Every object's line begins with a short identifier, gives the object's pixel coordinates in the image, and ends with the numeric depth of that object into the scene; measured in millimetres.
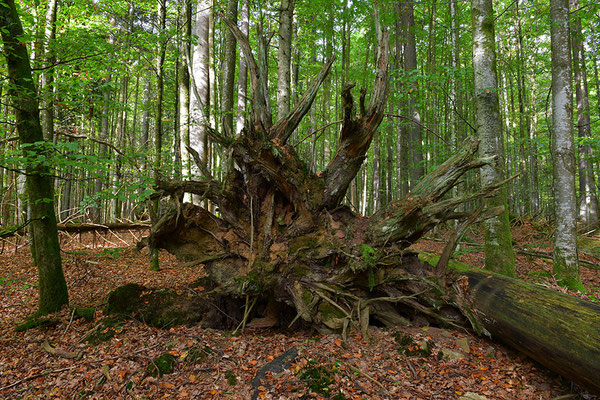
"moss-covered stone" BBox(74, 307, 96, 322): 4422
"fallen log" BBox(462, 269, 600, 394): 2834
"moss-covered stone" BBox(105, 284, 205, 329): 4555
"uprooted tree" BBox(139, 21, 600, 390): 4367
